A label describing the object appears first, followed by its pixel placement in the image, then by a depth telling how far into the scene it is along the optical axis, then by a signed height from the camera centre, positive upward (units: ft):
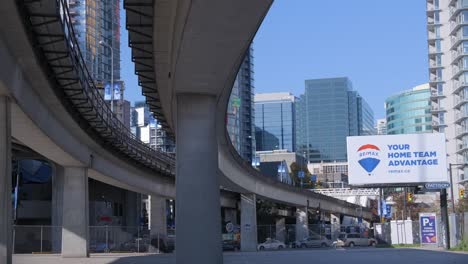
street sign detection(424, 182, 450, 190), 166.09 +4.64
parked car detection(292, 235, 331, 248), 232.18 -11.33
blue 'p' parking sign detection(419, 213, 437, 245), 175.11 -5.34
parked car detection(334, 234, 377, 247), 221.25 -10.73
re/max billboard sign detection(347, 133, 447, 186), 181.98 +12.07
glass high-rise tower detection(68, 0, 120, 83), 424.42 +123.92
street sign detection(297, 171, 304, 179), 452.76 +21.80
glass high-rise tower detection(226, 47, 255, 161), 554.87 +73.30
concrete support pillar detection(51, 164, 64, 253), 188.55 +3.11
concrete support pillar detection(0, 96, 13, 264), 76.13 +3.16
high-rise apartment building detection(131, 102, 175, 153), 507.30 +61.55
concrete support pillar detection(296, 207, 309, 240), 259.80 -6.45
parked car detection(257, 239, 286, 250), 222.07 -11.58
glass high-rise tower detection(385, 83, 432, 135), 644.69 +81.27
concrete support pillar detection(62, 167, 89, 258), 145.19 +1.25
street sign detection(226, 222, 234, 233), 211.16 -5.30
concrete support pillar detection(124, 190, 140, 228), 294.46 +0.84
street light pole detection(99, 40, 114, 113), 202.89 +33.82
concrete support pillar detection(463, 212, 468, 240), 150.68 -4.12
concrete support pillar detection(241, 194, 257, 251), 217.97 -3.84
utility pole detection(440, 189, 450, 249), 151.82 -1.91
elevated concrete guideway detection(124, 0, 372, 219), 49.26 +13.54
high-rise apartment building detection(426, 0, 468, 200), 418.31 +81.61
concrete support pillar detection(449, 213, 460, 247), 159.22 -5.81
